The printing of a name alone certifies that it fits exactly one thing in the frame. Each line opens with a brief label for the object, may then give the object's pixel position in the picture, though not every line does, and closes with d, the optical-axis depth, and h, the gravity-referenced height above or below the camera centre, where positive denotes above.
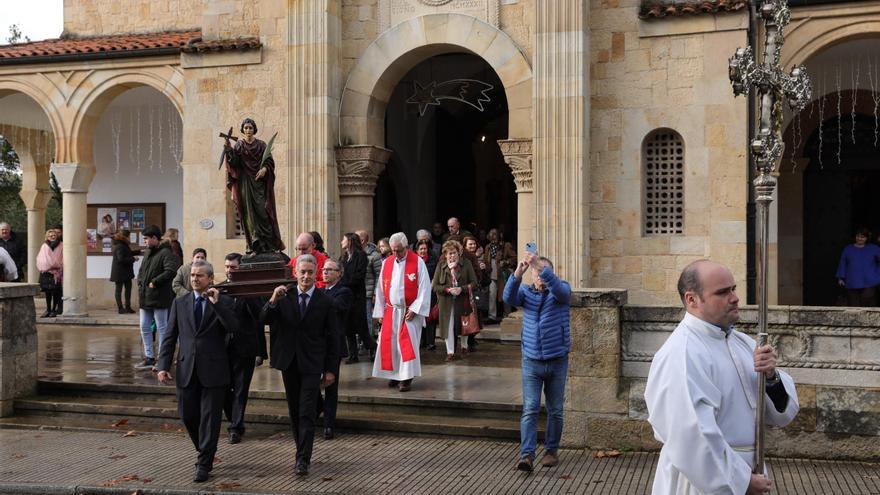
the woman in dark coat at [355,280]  13.31 -0.54
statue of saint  11.84 +0.62
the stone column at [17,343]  11.48 -1.21
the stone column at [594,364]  9.38 -1.19
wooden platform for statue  10.28 -0.42
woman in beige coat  13.94 -0.66
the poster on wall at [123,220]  22.73 +0.47
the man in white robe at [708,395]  3.89 -0.65
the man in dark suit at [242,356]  9.45 -1.14
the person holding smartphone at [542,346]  8.52 -0.92
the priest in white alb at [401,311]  11.41 -0.85
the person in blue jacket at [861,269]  16.39 -0.50
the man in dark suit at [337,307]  9.97 -0.74
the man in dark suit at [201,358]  8.42 -1.02
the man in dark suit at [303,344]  8.53 -0.91
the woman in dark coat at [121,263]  20.34 -0.46
